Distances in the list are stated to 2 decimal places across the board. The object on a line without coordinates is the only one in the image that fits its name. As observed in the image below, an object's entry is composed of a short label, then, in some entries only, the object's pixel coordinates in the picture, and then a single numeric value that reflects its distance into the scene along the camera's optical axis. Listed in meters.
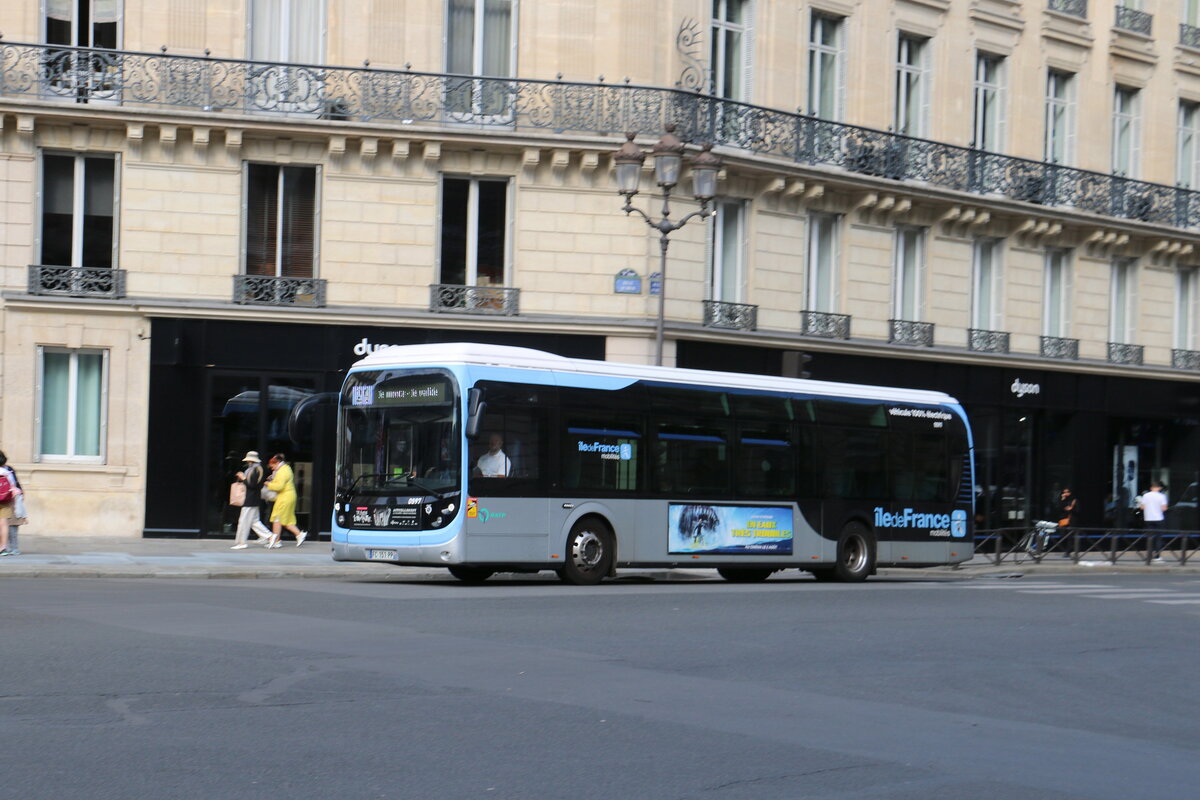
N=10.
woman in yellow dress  25.48
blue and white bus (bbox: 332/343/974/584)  18.86
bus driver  18.88
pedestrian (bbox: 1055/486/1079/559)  31.44
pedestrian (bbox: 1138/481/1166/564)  32.25
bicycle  29.98
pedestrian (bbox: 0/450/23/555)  21.52
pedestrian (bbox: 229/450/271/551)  24.64
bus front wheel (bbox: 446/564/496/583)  20.16
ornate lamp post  22.86
